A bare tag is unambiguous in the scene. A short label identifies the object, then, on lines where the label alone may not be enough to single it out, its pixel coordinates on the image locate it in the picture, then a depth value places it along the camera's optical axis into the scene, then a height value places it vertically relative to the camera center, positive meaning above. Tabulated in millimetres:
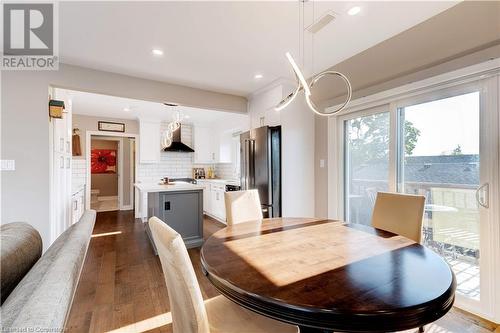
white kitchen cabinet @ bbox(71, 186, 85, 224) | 4016 -684
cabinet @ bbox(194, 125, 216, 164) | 6400 +620
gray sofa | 466 -305
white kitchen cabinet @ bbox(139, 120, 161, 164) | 5617 +633
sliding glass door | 1807 -15
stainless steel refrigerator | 3332 -30
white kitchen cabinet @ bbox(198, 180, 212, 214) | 5633 -790
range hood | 5992 +583
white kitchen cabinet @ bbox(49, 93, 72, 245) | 2748 -80
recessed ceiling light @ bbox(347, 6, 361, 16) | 1853 +1275
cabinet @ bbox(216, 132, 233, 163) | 5809 +498
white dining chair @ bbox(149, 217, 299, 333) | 822 -548
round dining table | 750 -451
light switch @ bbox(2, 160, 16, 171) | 2473 +30
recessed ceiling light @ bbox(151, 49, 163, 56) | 2504 +1271
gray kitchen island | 3373 -618
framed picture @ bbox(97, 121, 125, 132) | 5609 +1017
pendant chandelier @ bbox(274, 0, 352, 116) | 1424 +517
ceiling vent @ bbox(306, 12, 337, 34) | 1930 +1263
